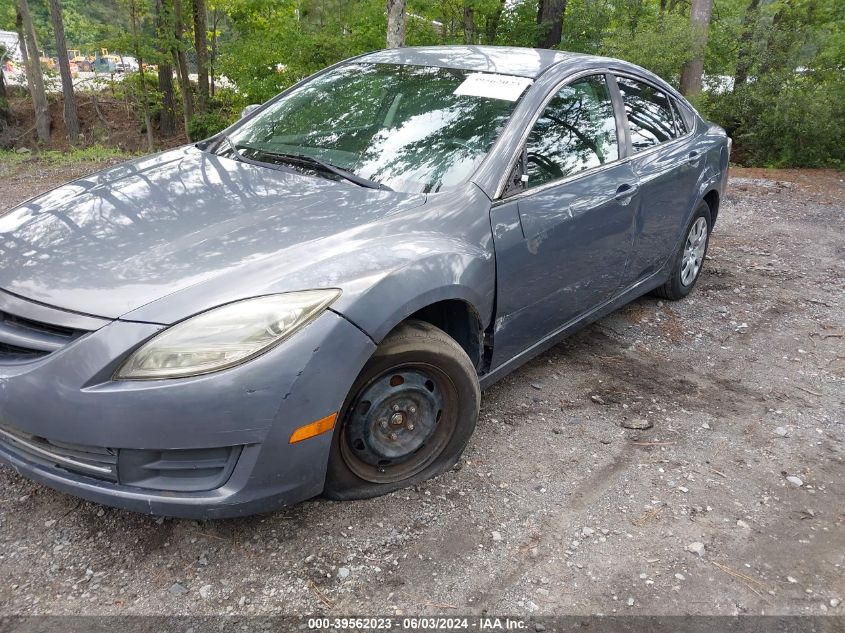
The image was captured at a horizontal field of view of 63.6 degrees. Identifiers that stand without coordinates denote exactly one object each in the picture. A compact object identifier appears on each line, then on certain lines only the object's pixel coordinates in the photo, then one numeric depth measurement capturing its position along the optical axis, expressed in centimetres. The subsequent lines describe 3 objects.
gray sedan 211
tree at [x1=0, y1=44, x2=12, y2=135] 1634
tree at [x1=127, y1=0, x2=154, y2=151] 1527
